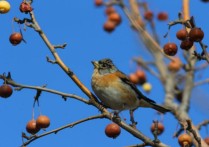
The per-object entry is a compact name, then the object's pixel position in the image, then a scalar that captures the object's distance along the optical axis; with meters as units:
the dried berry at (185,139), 8.79
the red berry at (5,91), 8.86
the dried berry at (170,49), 9.42
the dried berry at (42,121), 9.30
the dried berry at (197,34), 8.37
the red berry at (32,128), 9.35
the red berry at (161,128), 13.01
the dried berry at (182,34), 8.86
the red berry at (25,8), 9.03
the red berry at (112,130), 9.23
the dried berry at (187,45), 8.79
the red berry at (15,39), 9.49
